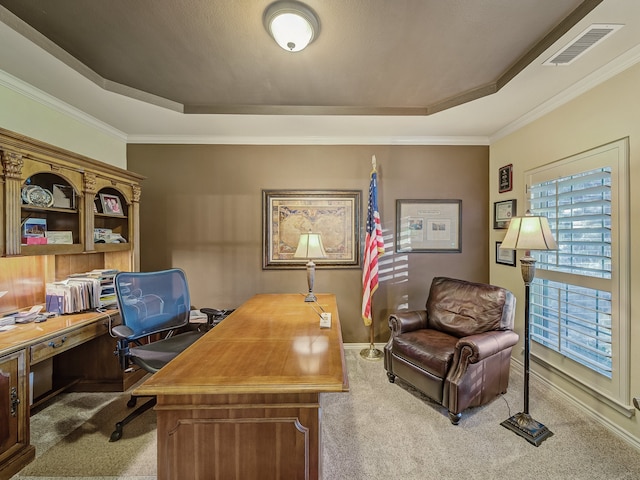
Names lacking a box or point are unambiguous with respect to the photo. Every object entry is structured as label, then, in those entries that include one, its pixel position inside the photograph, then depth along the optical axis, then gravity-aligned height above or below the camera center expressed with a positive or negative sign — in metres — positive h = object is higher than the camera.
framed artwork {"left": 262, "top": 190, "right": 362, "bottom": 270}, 3.14 +0.19
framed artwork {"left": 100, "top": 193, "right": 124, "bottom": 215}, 2.50 +0.35
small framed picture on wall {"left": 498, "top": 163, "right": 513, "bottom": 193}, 2.83 +0.66
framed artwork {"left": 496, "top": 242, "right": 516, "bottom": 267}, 2.80 -0.23
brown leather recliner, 1.93 -0.92
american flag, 2.90 -0.15
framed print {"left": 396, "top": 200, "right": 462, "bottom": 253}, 3.18 +0.16
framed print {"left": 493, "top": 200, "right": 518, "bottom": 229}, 2.79 +0.28
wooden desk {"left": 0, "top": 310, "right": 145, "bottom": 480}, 1.53 -1.01
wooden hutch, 1.60 -0.19
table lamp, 2.43 -0.11
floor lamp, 1.73 -0.18
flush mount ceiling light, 1.40 +1.24
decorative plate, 1.91 +0.33
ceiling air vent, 1.50 +1.22
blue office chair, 1.89 -0.68
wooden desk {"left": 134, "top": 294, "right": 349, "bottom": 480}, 1.08 -0.81
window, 1.79 -0.30
